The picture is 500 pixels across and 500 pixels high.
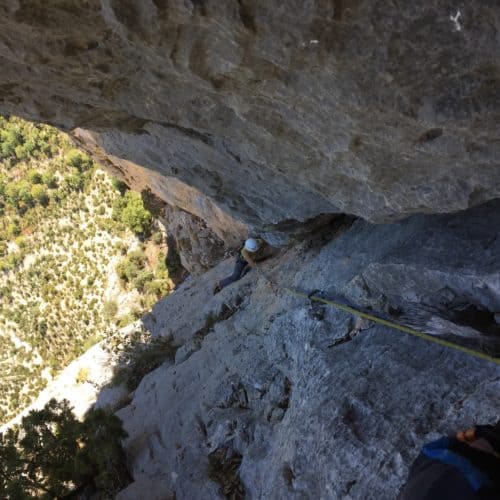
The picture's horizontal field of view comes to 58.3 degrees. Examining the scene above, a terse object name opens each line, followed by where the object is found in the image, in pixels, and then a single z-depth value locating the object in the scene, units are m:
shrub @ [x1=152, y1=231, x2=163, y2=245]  25.37
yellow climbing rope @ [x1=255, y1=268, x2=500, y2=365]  3.35
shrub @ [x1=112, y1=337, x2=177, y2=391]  12.20
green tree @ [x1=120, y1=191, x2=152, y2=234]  25.26
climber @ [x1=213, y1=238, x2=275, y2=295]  11.44
